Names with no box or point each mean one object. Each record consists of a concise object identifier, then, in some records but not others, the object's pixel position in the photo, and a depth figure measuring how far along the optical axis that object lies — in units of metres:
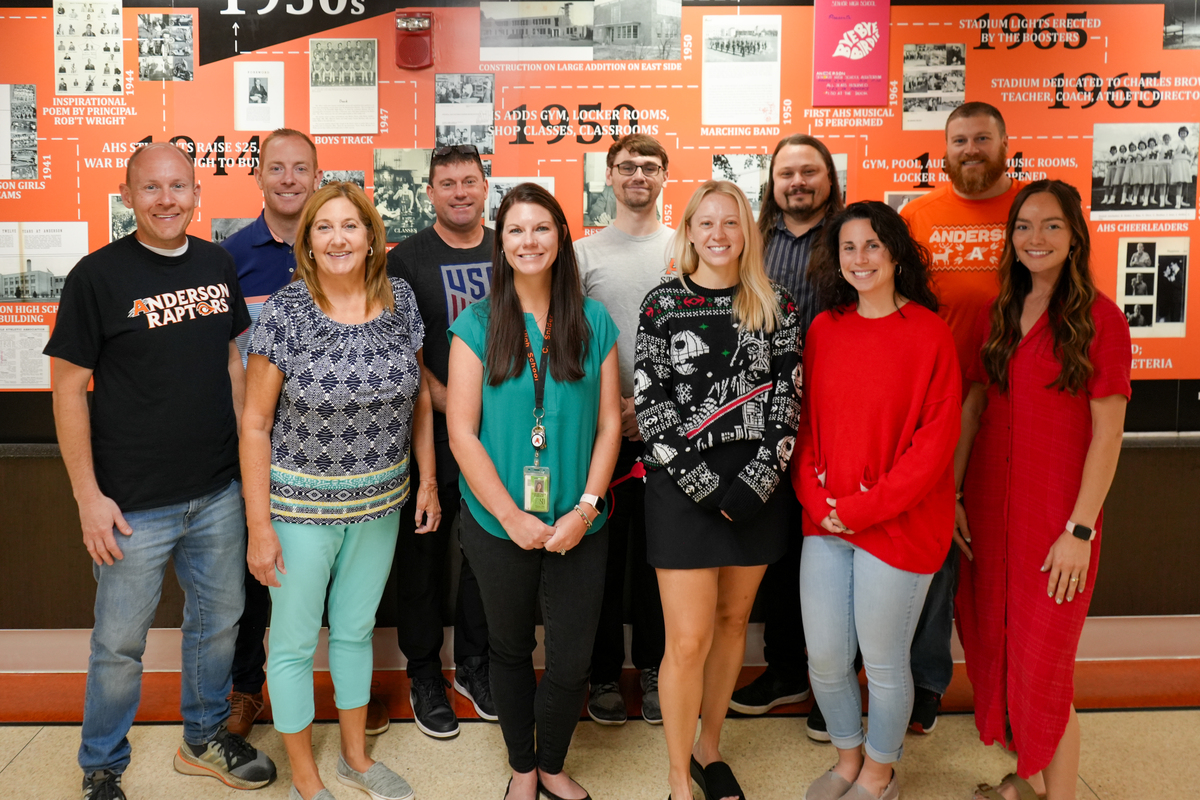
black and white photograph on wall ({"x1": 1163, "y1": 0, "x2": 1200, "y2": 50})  3.22
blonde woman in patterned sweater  2.13
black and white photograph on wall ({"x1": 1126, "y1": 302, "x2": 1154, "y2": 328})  3.36
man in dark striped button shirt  2.62
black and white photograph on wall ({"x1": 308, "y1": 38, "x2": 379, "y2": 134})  3.18
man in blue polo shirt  2.75
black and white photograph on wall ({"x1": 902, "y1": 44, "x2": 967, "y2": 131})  3.21
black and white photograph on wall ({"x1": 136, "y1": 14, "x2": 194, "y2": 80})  3.16
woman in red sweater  2.12
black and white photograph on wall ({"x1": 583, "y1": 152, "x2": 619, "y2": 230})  3.27
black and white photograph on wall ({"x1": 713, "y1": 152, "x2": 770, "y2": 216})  3.26
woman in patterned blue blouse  2.14
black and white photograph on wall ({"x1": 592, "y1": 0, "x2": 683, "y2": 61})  3.18
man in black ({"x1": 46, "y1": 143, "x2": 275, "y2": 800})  2.21
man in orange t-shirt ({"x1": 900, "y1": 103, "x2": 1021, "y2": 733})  2.67
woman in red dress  2.10
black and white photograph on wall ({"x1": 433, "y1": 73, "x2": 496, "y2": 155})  3.19
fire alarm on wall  3.15
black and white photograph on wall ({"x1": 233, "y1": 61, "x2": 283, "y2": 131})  3.18
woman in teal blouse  2.15
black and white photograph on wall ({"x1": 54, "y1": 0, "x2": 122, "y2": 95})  3.14
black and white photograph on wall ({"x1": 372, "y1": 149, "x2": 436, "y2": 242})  3.24
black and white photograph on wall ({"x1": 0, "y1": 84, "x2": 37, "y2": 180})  3.18
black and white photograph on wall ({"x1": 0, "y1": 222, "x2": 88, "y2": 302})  3.23
